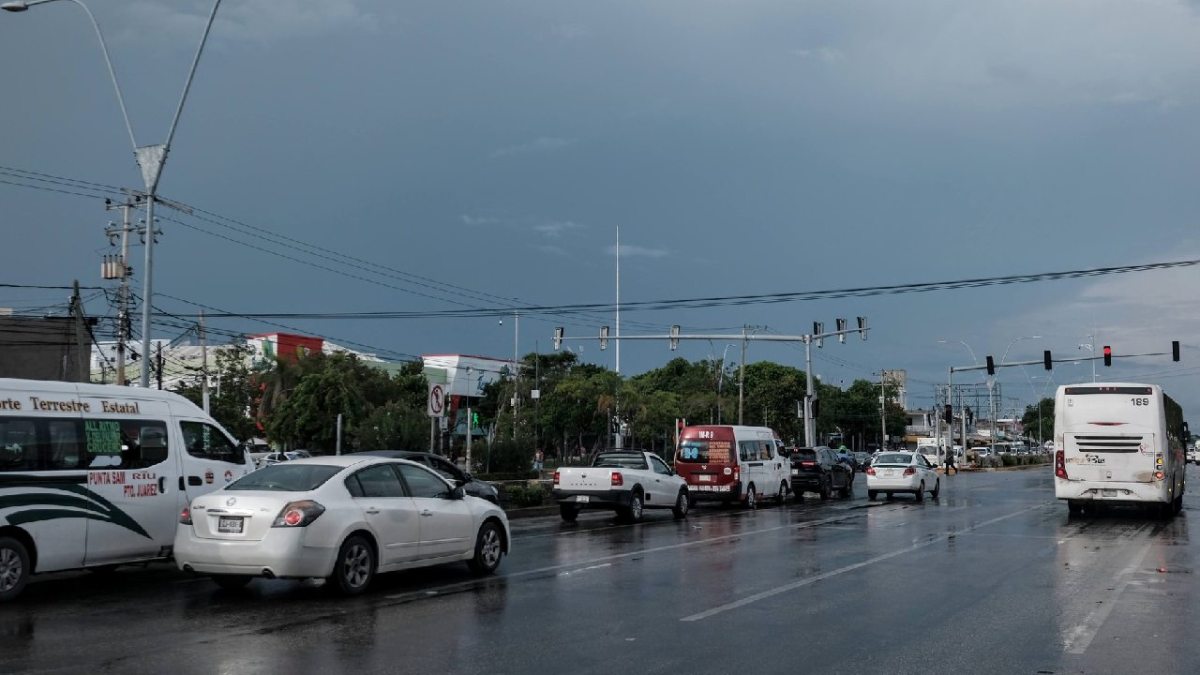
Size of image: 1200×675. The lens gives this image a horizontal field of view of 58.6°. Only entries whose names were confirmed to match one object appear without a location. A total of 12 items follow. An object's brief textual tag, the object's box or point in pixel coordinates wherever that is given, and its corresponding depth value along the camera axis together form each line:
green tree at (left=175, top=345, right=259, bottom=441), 58.00
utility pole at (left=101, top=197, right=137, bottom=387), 29.58
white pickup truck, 23.81
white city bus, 23.83
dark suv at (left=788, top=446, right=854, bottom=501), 34.81
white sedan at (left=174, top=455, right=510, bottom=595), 10.91
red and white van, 28.45
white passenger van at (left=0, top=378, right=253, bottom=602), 11.37
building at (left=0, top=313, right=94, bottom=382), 39.62
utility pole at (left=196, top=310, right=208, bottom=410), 37.55
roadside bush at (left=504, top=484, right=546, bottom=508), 27.59
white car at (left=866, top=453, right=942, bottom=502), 33.22
